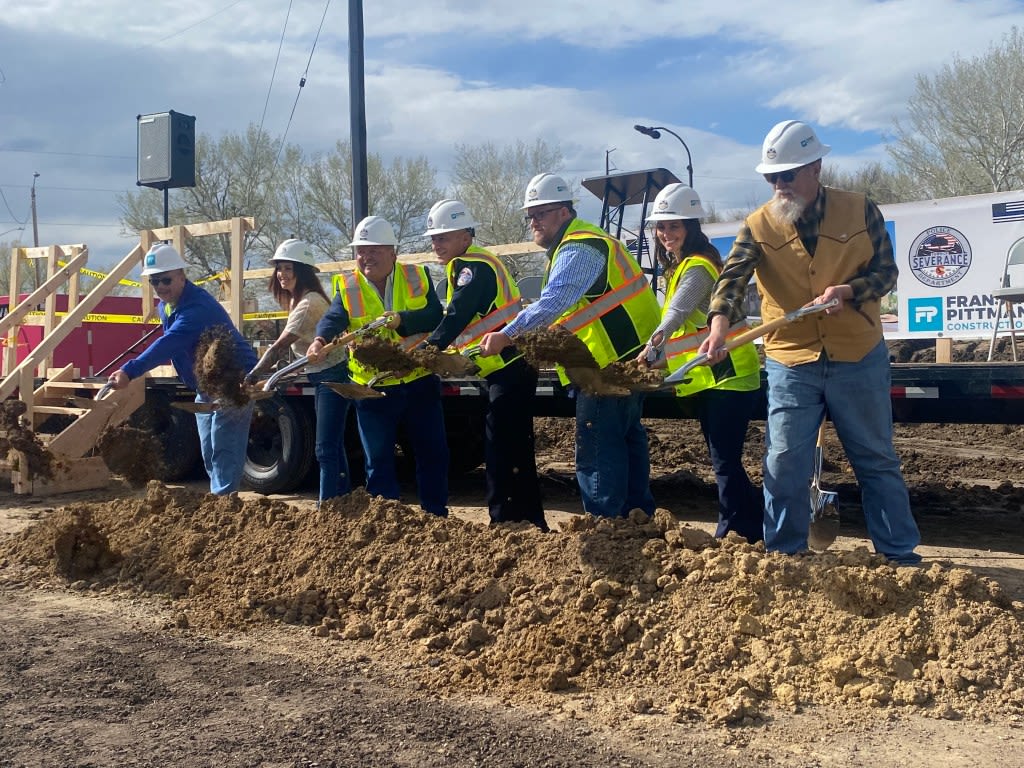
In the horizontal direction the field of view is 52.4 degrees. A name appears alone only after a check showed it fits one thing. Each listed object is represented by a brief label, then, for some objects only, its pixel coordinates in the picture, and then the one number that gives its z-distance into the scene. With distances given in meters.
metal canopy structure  9.95
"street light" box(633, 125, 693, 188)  16.98
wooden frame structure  8.88
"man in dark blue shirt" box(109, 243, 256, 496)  6.25
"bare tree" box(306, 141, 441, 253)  40.44
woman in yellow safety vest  5.07
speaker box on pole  11.57
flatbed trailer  6.18
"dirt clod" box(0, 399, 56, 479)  7.80
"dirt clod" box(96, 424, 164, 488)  6.86
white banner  11.11
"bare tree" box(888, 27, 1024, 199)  30.95
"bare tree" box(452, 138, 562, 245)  40.19
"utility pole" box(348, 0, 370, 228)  13.16
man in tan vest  4.24
